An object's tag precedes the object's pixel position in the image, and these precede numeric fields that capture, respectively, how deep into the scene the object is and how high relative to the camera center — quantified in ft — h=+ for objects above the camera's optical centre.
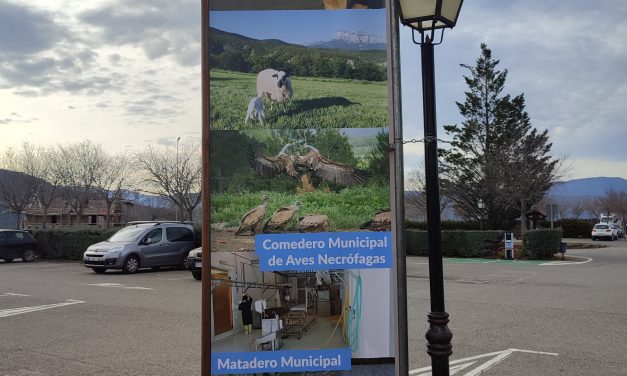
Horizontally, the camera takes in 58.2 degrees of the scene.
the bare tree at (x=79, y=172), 156.56 +15.06
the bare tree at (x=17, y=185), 155.94 +11.70
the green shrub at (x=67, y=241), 83.41 -2.28
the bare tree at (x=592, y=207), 322.86 +6.76
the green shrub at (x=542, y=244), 83.30 -3.71
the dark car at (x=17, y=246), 83.55 -2.84
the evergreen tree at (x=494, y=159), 117.60 +14.25
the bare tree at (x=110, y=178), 159.22 +13.44
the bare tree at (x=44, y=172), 156.35 +15.24
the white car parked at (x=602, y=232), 163.73 -4.01
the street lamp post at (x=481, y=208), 142.11 +3.01
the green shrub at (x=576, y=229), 183.83 -3.39
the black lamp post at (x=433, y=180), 12.41 +0.93
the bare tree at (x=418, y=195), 155.92 +7.27
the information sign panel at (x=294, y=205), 11.00 +0.33
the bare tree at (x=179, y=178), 128.57 +10.68
